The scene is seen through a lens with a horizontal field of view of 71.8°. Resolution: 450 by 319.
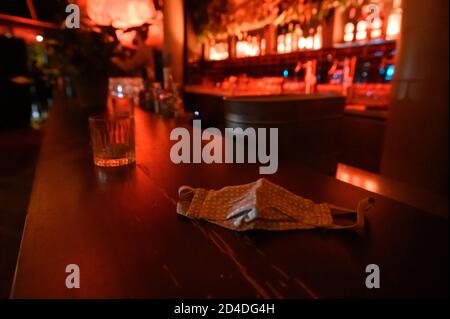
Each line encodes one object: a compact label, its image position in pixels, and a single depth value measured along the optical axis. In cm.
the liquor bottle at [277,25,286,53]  329
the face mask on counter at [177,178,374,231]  43
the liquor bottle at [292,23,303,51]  310
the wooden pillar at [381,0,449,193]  164
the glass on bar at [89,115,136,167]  74
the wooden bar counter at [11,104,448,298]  31
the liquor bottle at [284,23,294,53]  319
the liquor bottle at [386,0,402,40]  228
